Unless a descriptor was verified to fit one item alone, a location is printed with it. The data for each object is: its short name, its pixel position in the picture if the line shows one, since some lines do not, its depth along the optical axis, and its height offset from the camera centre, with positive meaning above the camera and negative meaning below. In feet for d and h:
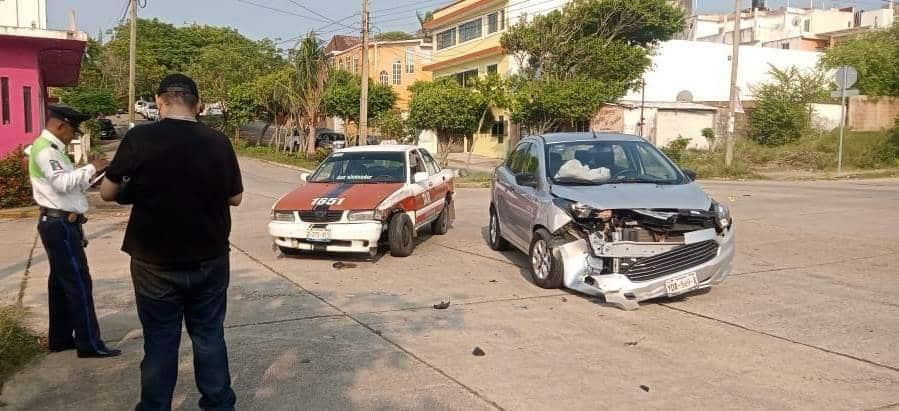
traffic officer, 17.33 -1.97
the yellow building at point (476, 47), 125.70 +15.71
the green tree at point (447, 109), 99.45 +3.20
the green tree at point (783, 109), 109.09 +4.31
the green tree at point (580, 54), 100.32 +11.56
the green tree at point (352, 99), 129.80 +5.62
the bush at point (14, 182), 51.57 -3.75
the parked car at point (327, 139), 136.61 -1.26
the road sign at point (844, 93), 82.69 +5.16
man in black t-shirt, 12.55 -1.60
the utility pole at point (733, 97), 84.12 +4.57
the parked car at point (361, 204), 31.71 -3.11
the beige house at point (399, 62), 182.29 +17.04
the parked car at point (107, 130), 148.46 -0.37
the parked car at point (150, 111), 182.44 +4.27
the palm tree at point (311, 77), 125.49 +9.04
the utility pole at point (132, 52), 114.21 +11.37
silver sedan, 23.79 -2.95
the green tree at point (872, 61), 129.39 +13.76
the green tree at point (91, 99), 147.84 +5.67
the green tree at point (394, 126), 113.19 +1.00
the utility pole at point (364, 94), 93.91 +4.73
